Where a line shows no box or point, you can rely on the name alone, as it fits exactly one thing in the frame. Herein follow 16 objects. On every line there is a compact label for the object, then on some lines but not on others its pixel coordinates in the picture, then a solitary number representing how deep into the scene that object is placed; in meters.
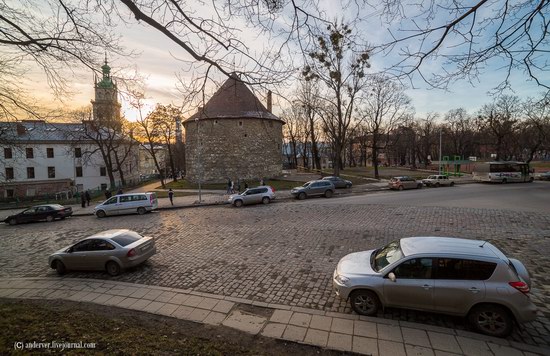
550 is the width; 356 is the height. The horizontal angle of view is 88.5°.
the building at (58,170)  45.36
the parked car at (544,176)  36.22
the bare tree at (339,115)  30.92
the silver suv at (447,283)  5.22
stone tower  38.53
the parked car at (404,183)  29.53
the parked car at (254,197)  22.78
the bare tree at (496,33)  4.55
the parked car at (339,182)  30.40
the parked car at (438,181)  31.48
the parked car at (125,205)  21.61
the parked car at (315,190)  25.16
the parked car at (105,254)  9.13
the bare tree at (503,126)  44.15
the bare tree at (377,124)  38.03
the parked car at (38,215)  21.86
